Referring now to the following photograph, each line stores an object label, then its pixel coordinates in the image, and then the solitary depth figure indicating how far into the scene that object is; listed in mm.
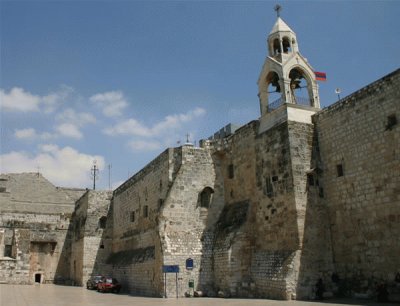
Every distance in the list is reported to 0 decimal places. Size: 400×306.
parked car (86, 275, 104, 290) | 24662
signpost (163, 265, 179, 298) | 16844
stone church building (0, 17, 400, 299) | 13352
